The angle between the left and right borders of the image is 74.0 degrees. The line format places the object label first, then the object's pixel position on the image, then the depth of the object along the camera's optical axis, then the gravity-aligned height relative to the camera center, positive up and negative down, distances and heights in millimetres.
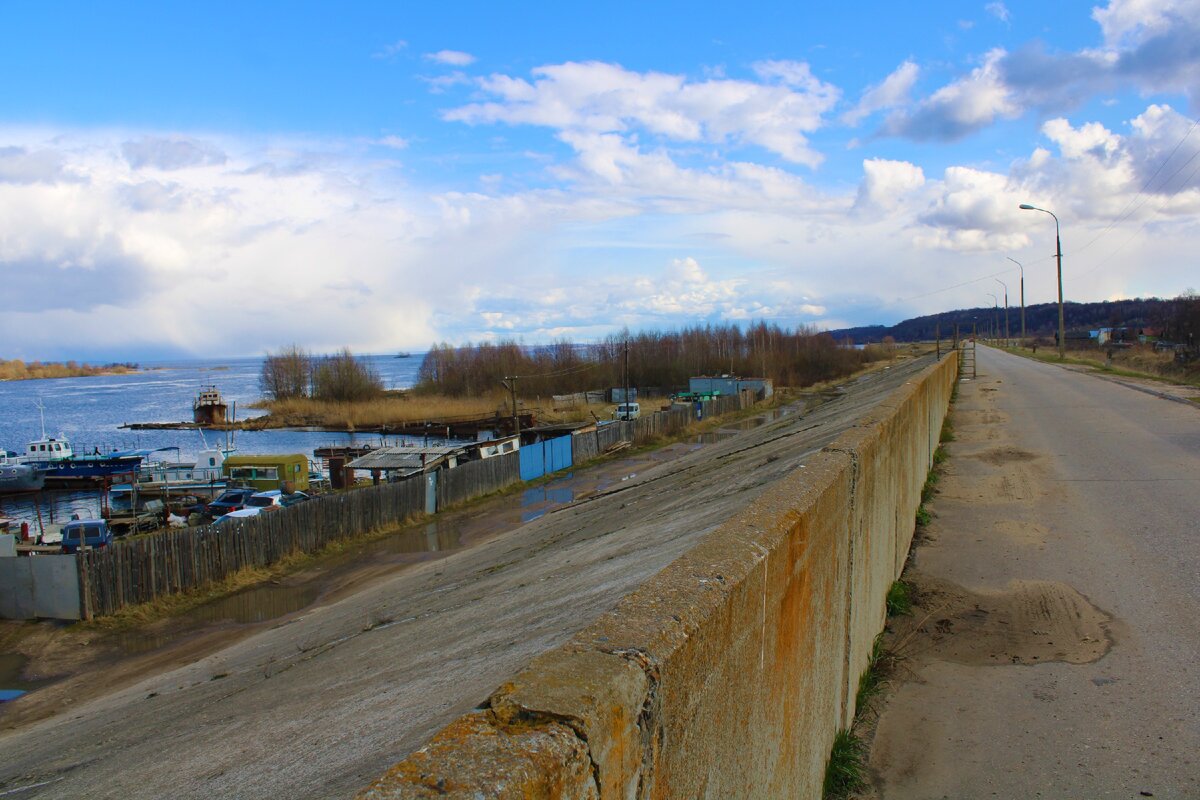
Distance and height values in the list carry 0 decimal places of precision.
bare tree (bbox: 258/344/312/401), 91000 -32
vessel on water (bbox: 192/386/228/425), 78562 -2902
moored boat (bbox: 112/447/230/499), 33375 -4331
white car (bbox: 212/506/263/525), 19047 -3725
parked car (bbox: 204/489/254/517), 27359 -4327
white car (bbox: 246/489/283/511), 26688 -4177
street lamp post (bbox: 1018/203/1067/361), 41062 +82
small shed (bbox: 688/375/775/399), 64562 -2899
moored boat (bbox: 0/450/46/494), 42500 -4787
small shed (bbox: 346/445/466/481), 30719 -3610
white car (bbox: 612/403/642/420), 50781 -3657
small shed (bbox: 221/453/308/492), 32906 -3966
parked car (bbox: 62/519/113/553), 21234 -4085
